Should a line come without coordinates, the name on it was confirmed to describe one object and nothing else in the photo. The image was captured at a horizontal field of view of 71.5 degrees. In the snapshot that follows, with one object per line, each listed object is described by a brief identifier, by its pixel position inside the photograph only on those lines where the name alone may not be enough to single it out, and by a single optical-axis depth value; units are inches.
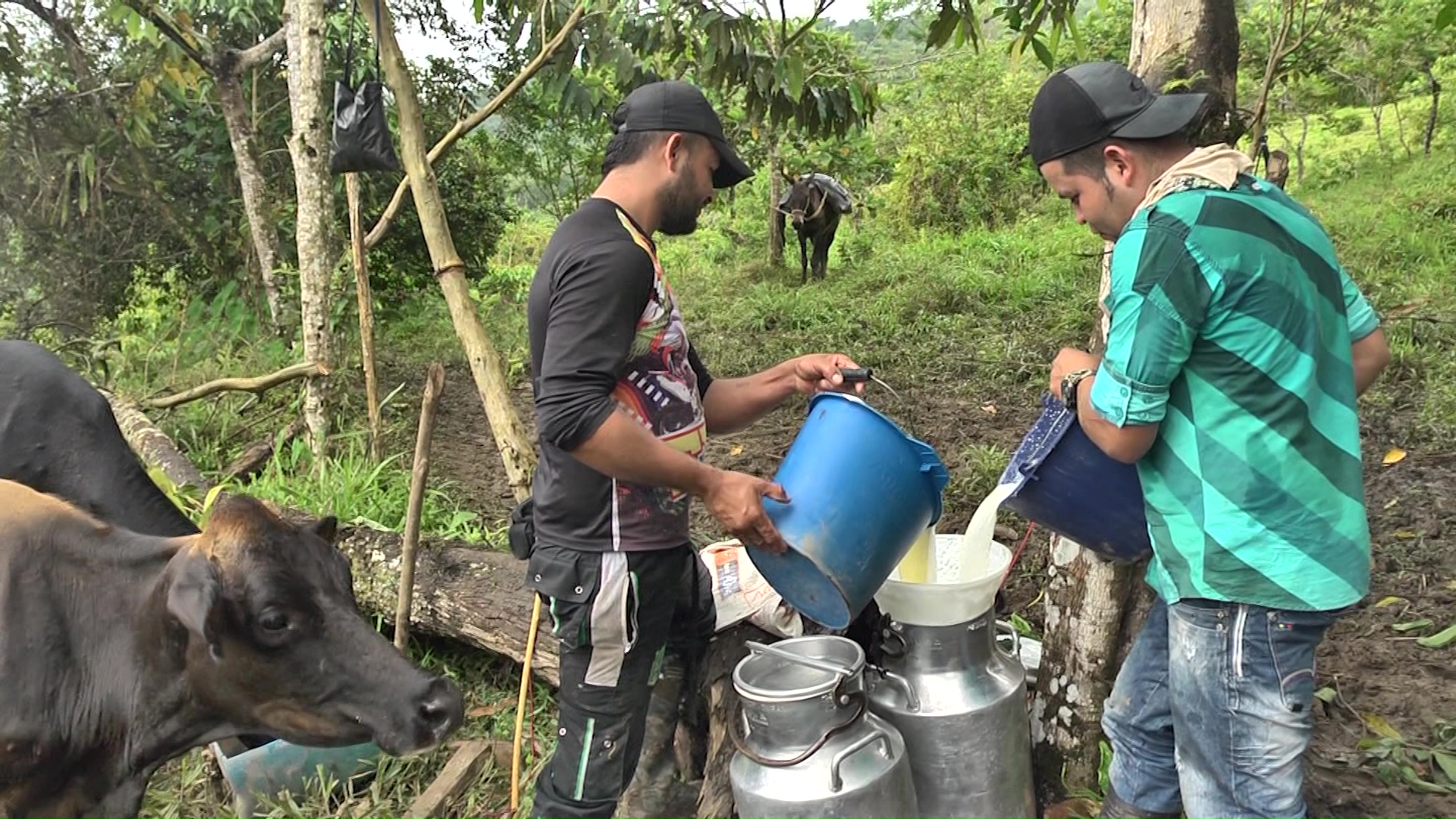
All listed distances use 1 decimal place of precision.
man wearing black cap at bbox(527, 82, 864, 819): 81.2
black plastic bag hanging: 169.8
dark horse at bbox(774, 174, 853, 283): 436.8
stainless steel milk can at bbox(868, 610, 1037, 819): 99.2
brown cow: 78.6
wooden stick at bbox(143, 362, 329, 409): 180.5
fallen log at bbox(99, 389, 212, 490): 182.2
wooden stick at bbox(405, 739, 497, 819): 118.3
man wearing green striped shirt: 69.6
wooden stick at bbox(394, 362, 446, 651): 128.5
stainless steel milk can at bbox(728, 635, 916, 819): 90.5
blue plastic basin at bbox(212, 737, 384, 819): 119.6
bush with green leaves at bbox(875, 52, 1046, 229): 567.8
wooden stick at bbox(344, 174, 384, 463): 193.5
